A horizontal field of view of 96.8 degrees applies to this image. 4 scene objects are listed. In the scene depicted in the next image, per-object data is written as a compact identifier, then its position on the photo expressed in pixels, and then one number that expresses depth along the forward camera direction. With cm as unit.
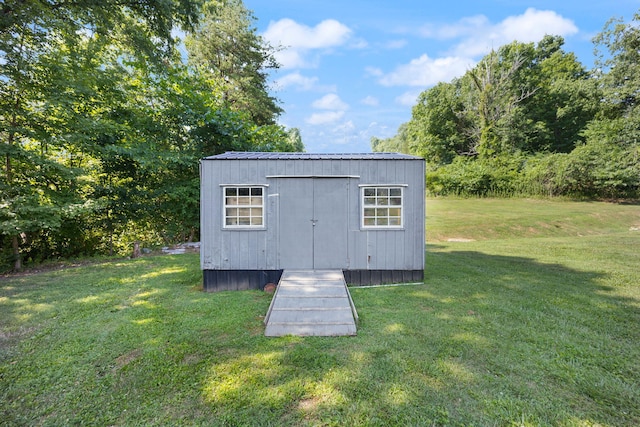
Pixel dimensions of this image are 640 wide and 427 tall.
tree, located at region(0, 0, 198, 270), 723
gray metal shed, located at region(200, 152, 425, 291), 594
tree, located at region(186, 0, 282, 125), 1711
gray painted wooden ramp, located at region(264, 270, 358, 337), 387
